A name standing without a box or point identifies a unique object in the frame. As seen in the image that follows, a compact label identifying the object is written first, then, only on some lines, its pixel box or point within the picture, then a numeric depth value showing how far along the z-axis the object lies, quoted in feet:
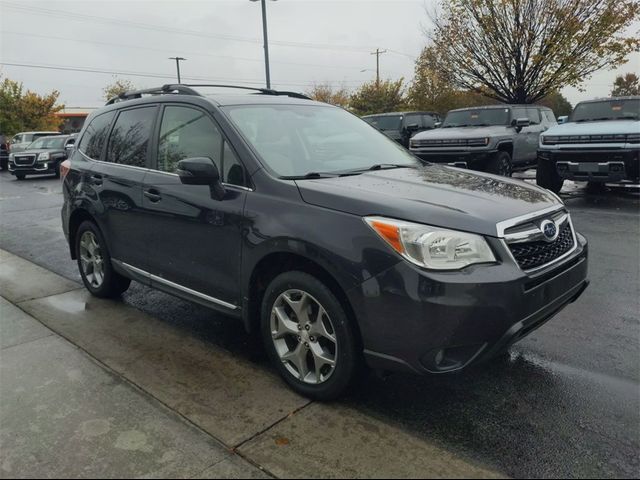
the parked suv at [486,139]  36.14
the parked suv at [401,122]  52.11
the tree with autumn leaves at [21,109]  127.30
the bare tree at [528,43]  60.49
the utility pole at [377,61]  184.03
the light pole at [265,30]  71.00
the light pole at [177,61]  165.64
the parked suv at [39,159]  62.54
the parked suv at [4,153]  81.92
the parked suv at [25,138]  75.04
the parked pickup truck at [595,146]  28.66
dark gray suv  8.41
